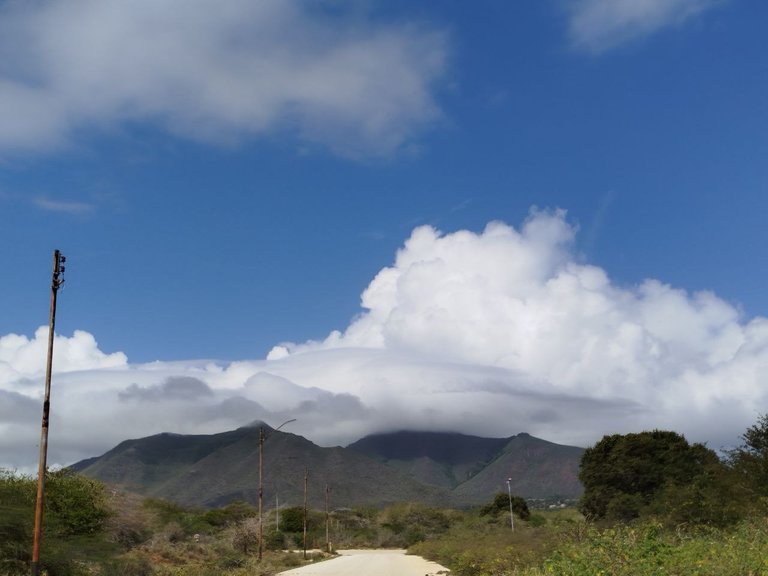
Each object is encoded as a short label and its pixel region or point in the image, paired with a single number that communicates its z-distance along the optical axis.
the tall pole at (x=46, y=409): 20.30
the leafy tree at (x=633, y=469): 68.81
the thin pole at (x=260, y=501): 48.97
